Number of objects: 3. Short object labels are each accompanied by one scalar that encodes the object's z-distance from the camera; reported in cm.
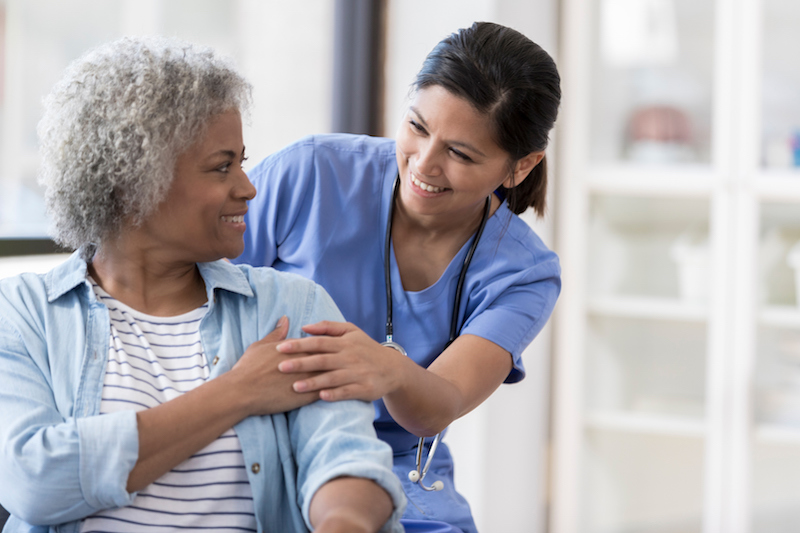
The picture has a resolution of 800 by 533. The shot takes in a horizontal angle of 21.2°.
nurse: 237
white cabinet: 318
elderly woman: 214
